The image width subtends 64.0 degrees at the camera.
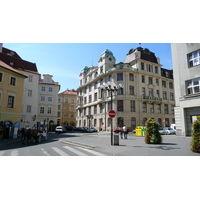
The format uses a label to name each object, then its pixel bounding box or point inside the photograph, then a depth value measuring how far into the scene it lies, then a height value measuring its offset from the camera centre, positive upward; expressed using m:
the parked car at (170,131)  31.59 -1.66
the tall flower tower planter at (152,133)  13.24 -0.88
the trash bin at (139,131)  25.49 -1.39
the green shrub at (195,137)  9.07 -0.81
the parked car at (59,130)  36.89 -1.86
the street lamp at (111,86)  17.09 +3.89
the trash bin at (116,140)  13.05 -1.44
